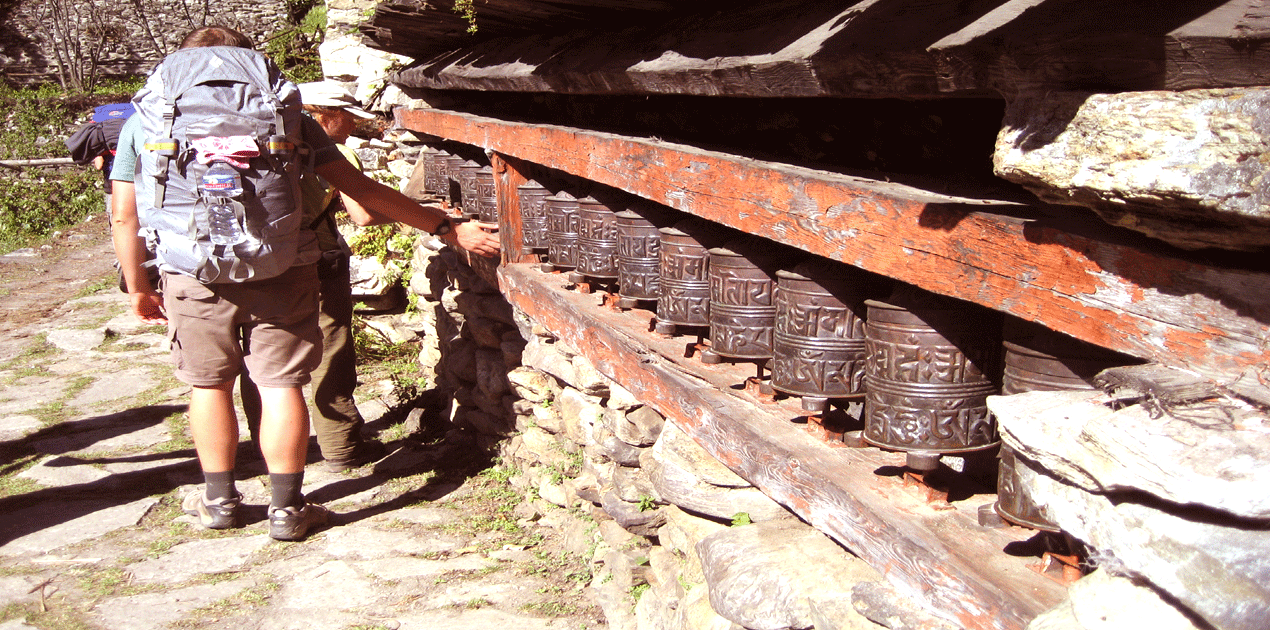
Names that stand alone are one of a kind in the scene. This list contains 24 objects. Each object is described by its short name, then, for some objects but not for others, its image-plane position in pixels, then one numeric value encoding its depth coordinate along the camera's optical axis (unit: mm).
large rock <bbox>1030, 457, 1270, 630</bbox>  1099
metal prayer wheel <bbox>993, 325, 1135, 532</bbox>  1648
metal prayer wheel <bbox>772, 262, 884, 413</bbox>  2258
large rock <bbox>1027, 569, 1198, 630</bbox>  1211
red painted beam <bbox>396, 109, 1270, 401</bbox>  1221
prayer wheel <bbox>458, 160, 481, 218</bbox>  5285
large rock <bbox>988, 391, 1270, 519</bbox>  1099
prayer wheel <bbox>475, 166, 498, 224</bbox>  4953
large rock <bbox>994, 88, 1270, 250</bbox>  1105
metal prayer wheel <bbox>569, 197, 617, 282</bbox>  3521
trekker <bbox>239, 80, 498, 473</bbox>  4719
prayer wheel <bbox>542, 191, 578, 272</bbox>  3859
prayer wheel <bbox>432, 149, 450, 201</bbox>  5824
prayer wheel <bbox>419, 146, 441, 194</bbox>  6020
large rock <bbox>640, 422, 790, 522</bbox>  2492
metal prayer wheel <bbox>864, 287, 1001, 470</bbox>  1928
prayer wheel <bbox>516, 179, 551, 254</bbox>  4168
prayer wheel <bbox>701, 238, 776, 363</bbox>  2619
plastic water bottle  3238
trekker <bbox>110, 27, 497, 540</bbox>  3393
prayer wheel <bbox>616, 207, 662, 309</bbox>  3209
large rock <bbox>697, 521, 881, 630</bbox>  2021
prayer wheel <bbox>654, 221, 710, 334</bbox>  2906
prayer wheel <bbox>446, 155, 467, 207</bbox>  5492
